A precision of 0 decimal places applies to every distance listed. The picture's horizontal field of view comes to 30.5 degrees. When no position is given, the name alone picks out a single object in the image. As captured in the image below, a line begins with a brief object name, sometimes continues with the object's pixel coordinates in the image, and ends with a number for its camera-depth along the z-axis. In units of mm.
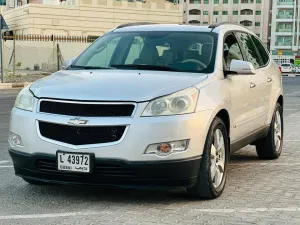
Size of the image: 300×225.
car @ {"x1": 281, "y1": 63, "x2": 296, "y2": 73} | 73312
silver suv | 4656
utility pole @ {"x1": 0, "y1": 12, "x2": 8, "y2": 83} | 24703
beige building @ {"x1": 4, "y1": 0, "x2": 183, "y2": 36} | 64125
